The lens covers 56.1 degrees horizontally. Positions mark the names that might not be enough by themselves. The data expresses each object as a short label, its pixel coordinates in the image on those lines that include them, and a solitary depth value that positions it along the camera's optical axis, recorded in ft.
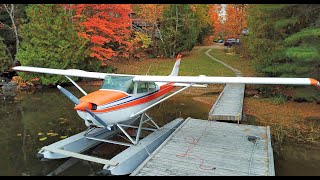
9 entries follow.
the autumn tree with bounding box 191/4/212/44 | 113.35
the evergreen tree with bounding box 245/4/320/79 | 38.01
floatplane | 25.12
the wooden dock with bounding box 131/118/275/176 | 22.43
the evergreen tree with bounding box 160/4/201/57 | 95.55
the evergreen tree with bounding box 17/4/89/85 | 65.41
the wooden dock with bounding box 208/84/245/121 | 38.86
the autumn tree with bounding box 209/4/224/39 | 148.86
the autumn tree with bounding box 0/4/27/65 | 77.20
